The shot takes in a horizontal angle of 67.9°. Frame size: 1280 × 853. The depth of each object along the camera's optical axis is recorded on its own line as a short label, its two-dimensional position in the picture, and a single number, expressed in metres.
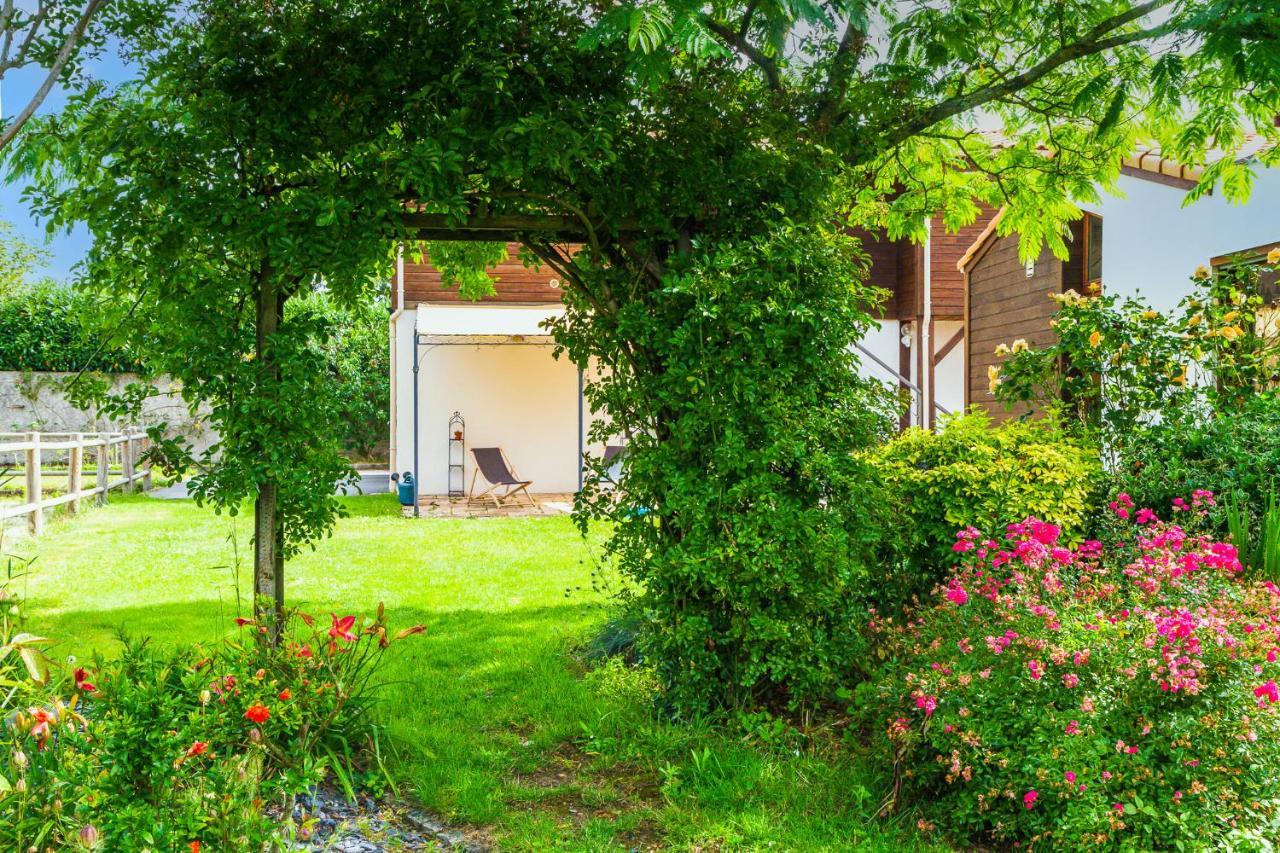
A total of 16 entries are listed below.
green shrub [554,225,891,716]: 4.10
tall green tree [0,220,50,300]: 21.45
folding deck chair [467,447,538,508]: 13.37
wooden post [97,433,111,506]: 13.17
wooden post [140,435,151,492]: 15.41
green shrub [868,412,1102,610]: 4.75
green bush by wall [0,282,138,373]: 18.39
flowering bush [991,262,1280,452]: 5.98
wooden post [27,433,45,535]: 10.15
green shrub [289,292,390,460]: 19.12
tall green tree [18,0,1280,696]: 3.77
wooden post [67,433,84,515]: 11.87
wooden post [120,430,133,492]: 15.05
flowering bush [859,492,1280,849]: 3.03
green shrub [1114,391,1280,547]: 5.15
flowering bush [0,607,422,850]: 2.42
